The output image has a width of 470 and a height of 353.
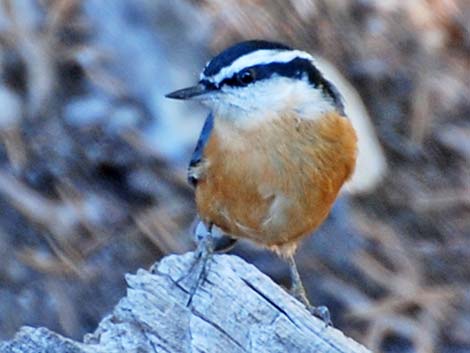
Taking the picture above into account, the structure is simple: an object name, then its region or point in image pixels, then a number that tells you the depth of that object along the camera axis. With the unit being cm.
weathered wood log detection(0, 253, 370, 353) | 550
